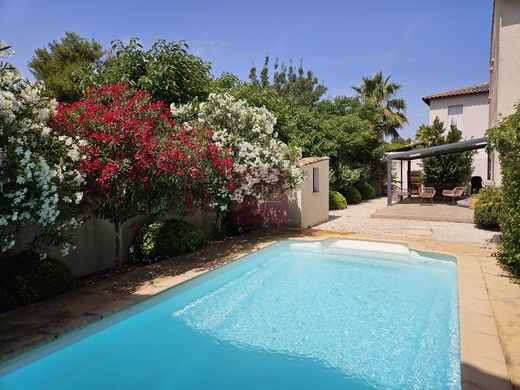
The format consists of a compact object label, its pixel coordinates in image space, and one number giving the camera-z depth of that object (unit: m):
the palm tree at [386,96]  36.84
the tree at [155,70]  12.04
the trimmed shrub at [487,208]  14.04
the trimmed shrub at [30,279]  6.23
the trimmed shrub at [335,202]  22.06
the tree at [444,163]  24.81
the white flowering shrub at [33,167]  5.30
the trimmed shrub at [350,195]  25.11
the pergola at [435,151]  18.70
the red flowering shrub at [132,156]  7.12
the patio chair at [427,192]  22.53
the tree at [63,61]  22.81
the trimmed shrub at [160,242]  9.56
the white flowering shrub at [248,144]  11.17
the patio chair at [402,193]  23.89
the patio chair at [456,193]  22.03
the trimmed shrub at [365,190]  27.89
